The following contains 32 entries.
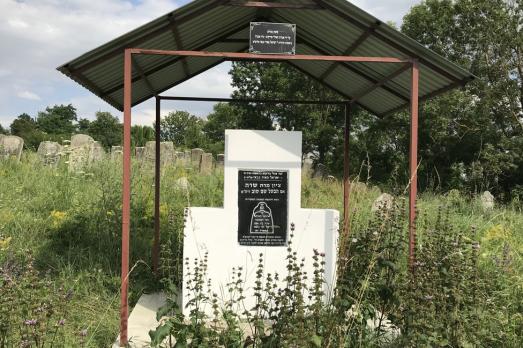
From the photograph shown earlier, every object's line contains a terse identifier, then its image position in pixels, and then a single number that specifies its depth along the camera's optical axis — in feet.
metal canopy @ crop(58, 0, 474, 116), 15.85
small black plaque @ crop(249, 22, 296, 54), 16.71
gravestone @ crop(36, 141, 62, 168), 44.59
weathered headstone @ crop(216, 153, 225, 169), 53.59
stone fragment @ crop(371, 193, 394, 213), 35.76
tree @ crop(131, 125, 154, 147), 153.39
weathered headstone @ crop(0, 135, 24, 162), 45.03
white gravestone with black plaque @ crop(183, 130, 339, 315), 18.63
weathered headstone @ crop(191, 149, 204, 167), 60.26
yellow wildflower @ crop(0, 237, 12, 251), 24.15
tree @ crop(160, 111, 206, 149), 155.83
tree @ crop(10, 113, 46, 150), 147.25
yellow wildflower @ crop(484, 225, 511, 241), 26.53
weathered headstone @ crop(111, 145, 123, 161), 42.98
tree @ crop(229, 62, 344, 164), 96.72
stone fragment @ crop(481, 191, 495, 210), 39.70
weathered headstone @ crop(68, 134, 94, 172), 41.19
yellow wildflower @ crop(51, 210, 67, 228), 29.68
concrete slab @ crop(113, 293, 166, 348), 15.81
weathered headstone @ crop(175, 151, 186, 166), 49.50
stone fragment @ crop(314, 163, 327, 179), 65.73
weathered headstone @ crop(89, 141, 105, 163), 43.95
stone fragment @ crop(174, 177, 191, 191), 37.44
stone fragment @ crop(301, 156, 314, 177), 59.93
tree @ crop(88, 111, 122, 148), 204.03
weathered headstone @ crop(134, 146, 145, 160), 50.13
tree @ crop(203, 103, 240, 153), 146.45
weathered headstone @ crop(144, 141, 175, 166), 48.80
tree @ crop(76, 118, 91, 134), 237.74
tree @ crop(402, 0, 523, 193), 71.92
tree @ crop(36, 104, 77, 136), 248.73
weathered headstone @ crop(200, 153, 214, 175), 49.23
